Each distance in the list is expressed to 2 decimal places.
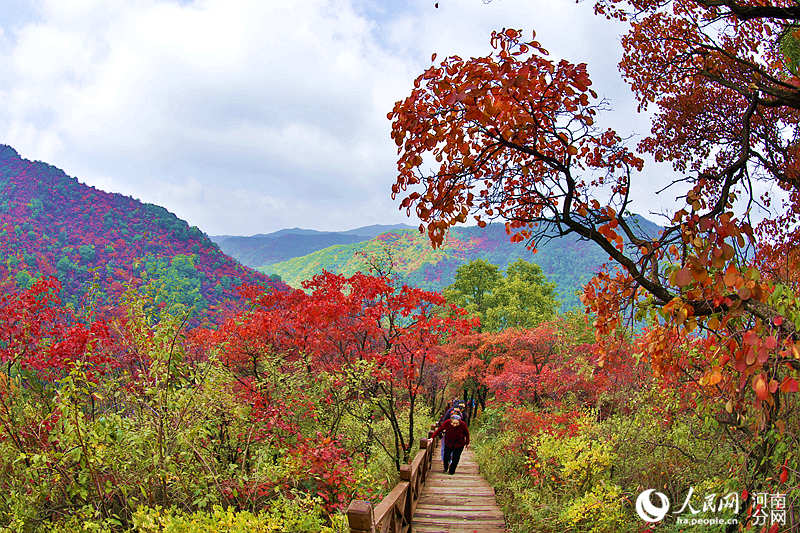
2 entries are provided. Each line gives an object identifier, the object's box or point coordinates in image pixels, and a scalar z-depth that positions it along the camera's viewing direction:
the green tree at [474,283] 25.53
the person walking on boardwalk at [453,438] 7.45
